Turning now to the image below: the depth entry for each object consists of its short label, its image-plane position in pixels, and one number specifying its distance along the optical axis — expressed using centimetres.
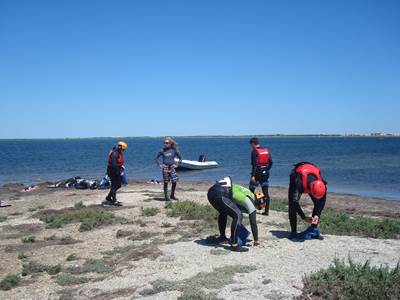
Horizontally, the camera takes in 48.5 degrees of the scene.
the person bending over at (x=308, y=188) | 837
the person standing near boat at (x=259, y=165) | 1151
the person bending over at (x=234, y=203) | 799
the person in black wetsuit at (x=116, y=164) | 1382
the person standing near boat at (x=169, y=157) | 1393
